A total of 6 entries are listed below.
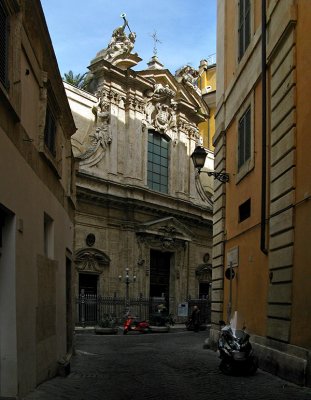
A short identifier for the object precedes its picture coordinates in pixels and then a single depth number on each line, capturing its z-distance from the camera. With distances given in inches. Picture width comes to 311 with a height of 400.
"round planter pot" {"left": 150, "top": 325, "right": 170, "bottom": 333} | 1145.4
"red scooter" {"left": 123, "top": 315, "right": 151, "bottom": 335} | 1092.5
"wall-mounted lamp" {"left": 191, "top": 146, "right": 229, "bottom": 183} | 604.1
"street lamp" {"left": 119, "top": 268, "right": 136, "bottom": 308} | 1311.5
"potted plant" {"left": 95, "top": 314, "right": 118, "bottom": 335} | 1071.0
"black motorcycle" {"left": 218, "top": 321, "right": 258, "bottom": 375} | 440.1
